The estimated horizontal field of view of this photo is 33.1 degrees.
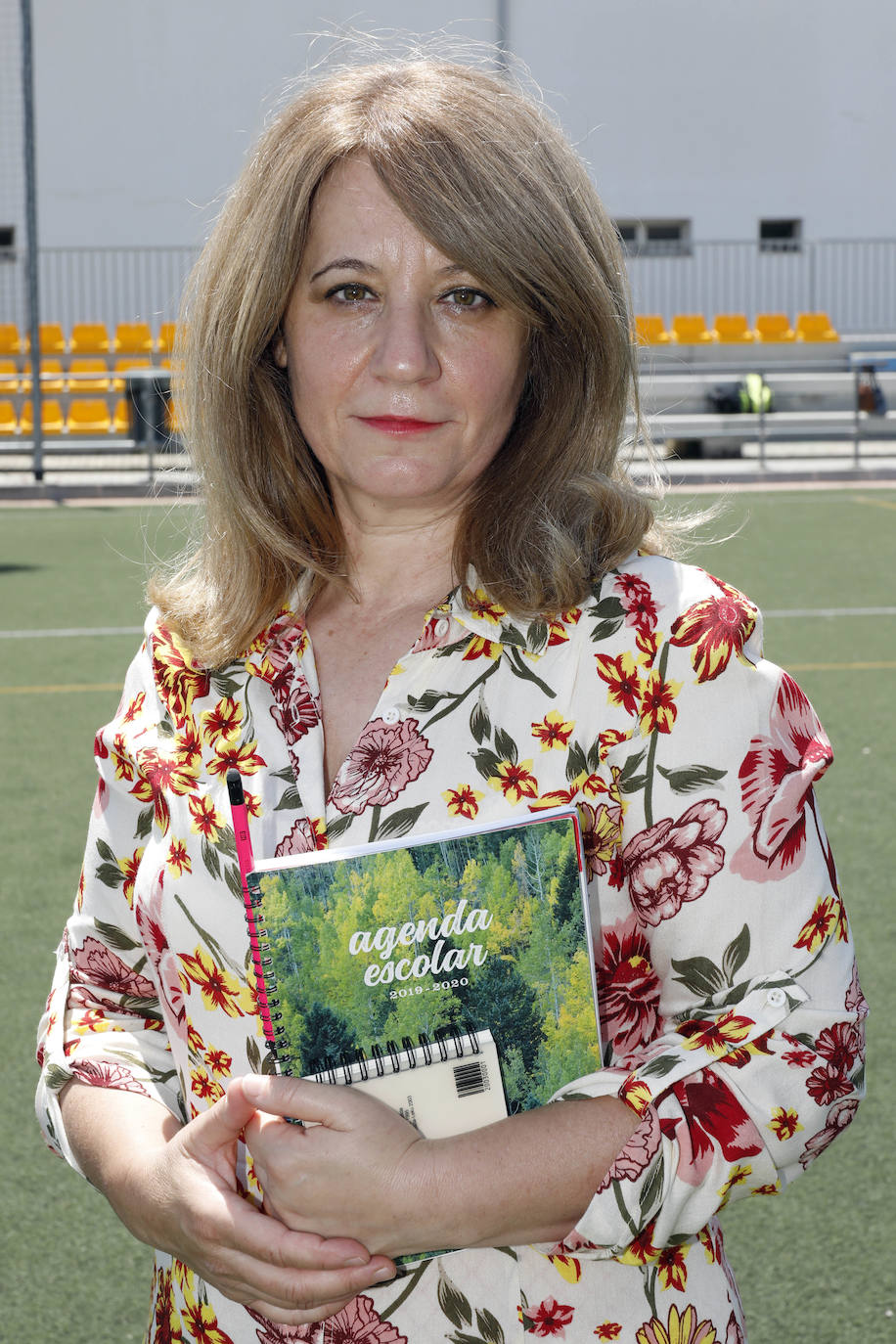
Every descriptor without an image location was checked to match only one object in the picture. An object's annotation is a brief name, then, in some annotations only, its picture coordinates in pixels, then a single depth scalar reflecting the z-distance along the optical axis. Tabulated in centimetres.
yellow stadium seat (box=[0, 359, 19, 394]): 1866
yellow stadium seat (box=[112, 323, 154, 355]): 2036
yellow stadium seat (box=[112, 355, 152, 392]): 1948
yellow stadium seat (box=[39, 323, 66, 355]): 2039
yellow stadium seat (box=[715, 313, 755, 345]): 2147
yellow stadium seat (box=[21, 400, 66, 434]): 1820
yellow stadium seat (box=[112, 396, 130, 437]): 1784
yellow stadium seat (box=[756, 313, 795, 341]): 2150
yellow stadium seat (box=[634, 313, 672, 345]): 2022
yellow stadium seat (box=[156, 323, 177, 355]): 1884
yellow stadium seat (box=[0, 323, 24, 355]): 1962
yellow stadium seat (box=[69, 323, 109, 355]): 2033
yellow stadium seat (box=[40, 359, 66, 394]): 1902
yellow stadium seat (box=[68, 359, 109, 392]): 1863
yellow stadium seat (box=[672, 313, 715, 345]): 2130
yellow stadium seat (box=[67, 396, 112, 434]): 1847
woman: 120
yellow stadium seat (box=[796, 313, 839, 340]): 2159
